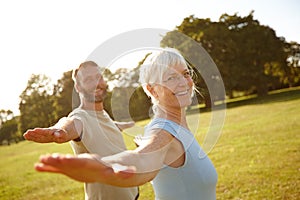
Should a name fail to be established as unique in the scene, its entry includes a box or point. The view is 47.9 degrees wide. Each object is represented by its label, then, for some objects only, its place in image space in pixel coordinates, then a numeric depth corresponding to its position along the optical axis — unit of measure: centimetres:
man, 294
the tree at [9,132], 5158
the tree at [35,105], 4803
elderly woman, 139
